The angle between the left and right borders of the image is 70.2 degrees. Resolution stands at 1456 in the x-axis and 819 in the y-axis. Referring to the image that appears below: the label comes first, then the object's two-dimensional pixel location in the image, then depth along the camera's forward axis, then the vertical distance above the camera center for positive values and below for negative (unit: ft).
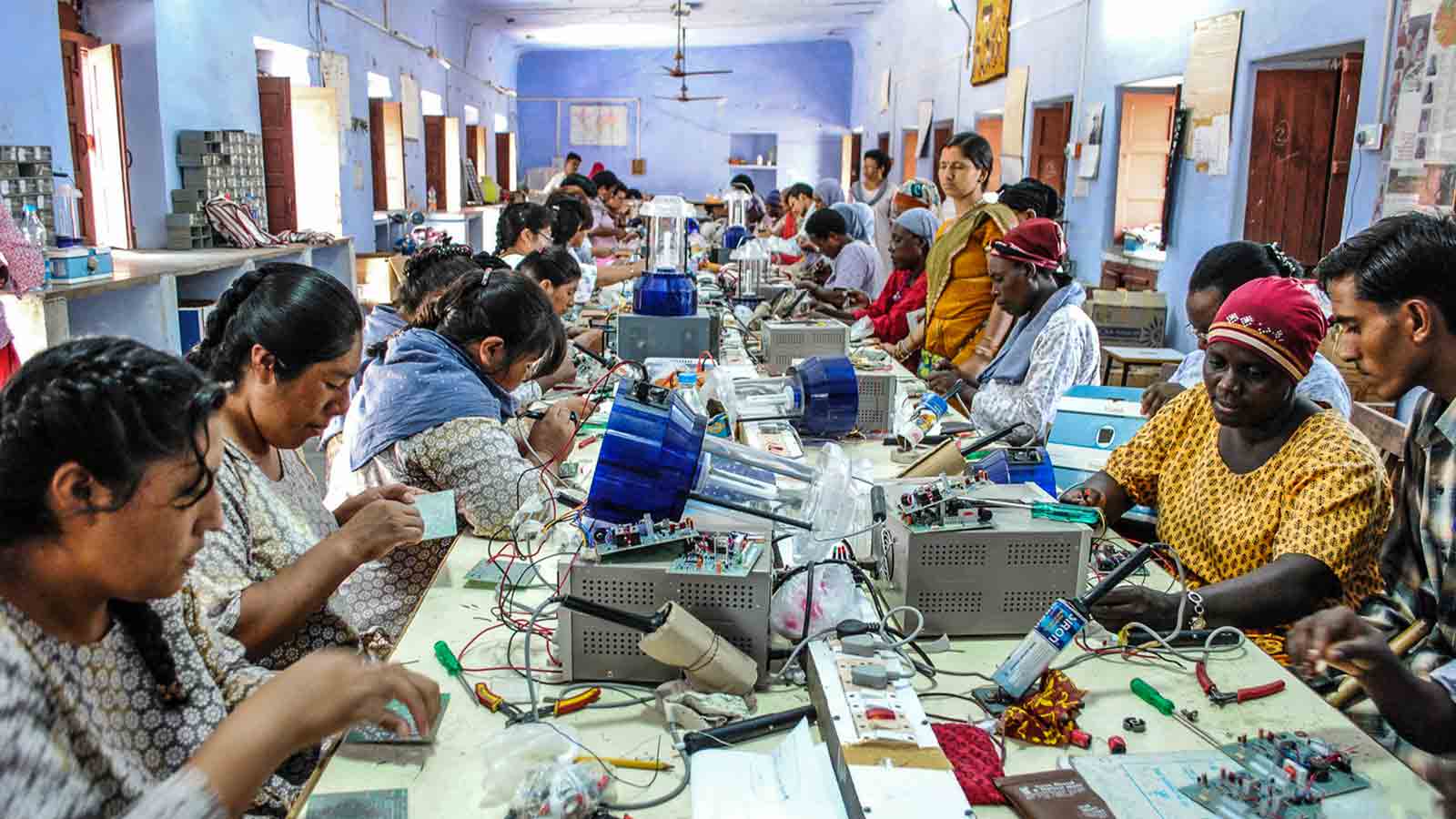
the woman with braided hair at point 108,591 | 3.25 -1.28
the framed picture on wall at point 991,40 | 28.22 +5.00
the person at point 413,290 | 11.23 -0.89
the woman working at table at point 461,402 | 7.23 -1.38
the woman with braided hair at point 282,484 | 5.25 -1.56
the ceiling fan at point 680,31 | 39.99 +7.98
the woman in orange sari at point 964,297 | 13.56 -1.05
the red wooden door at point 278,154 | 25.35 +1.24
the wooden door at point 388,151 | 33.14 +1.83
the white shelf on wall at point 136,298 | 13.30 -1.47
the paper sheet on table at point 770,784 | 4.06 -2.28
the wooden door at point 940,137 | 34.60 +2.76
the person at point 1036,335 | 10.85 -1.19
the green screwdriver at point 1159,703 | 4.91 -2.32
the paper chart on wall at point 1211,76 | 16.57 +2.44
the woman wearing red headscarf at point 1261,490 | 5.97 -1.63
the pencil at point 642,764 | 4.52 -2.37
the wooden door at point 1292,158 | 15.94 +1.06
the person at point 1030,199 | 14.99 +0.32
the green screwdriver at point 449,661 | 5.33 -2.32
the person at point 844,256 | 21.85 -0.79
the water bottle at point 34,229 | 14.75 -0.43
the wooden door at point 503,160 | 54.60 +2.58
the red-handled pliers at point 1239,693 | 5.18 -2.32
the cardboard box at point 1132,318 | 18.69 -1.68
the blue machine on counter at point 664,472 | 5.73 -1.44
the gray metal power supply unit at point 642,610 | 5.08 -1.93
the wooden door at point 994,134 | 30.40 +2.61
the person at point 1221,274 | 9.41 -0.43
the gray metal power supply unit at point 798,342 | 12.57 -1.51
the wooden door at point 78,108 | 19.94 +1.78
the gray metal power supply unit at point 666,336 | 12.89 -1.50
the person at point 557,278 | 12.85 -0.88
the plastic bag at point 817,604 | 5.60 -2.09
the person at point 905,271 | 17.73 -0.93
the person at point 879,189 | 28.63 +0.83
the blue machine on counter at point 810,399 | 9.71 -1.70
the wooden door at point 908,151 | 38.68 +2.52
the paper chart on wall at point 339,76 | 28.53 +3.59
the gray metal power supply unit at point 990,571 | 5.61 -1.89
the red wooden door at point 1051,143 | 24.40 +1.89
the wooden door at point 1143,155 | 21.24 +1.42
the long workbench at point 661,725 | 4.34 -2.35
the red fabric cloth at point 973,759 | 4.33 -2.32
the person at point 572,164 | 42.52 +1.98
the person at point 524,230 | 18.30 -0.34
